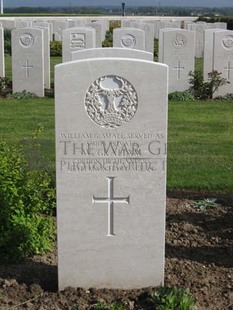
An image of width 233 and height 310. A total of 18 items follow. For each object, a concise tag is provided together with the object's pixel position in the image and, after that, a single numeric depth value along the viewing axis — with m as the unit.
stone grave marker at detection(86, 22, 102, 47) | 20.06
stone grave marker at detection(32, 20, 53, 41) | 21.58
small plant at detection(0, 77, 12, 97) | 14.20
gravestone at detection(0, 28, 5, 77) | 14.59
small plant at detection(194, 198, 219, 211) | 6.52
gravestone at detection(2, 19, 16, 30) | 30.64
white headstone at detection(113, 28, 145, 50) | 14.83
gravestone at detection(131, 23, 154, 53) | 17.52
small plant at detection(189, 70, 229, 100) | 13.90
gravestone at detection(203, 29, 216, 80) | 14.14
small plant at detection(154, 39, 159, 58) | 22.43
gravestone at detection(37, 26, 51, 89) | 14.85
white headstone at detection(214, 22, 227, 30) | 26.16
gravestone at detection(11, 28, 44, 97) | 13.80
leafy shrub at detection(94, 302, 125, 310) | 4.27
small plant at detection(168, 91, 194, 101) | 13.56
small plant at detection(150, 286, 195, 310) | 4.18
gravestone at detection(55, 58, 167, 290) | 4.28
